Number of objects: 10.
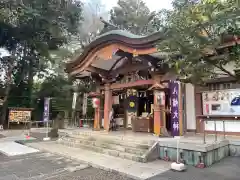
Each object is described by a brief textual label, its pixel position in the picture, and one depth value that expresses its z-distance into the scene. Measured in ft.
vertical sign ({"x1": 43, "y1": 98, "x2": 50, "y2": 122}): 34.57
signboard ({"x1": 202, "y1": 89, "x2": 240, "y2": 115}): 21.65
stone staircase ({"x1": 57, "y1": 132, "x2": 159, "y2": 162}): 18.07
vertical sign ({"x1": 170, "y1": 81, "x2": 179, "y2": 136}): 21.88
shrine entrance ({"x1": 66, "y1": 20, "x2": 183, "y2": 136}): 22.02
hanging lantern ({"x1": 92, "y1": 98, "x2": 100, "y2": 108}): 31.17
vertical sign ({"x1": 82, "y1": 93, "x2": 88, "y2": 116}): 37.02
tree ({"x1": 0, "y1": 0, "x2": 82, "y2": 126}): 46.14
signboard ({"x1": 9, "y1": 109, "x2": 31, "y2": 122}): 46.73
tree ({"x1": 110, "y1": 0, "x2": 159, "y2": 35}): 67.66
